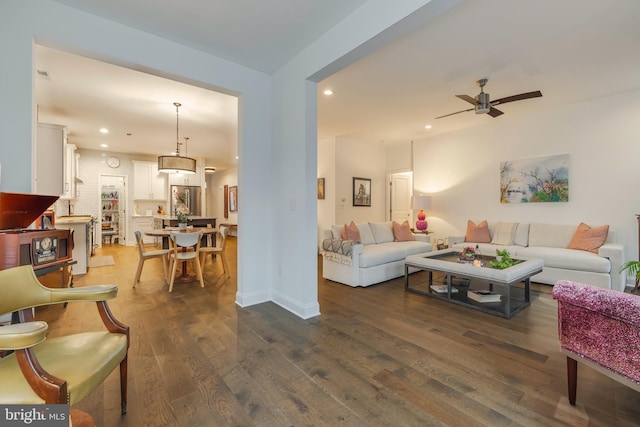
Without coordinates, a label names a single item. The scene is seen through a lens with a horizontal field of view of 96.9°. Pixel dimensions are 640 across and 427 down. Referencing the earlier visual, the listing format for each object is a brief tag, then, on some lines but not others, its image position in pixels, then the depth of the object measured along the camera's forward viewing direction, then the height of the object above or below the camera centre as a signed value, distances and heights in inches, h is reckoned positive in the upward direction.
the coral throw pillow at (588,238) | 161.0 -14.3
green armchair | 41.1 -25.4
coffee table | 118.6 -29.0
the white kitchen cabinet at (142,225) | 320.8 -14.5
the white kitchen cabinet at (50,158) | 145.3 +29.1
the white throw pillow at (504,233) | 198.5 -14.3
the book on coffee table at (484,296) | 127.6 -37.9
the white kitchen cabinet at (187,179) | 341.5 +41.4
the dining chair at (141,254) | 158.1 -23.9
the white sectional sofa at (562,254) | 144.9 -23.4
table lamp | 245.8 +6.8
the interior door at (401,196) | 293.1 +17.7
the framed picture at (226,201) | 440.1 +18.0
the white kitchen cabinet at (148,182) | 322.0 +35.2
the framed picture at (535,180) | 186.3 +23.2
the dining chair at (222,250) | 179.7 -23.9
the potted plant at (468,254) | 141.3 -20.8
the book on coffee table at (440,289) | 142.8 -38.8
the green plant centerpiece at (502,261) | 126.0 -22.5
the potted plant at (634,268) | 88.2 -30.7
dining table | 170.9 -13.0
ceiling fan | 133.1 +54.8
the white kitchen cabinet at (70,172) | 216.6 +32.4
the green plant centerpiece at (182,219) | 194.4 -4.5
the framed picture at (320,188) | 268.7 +23.1
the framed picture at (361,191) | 271.9 +20.8
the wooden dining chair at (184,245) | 153.0 -19.4
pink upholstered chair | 53.1 -24.0
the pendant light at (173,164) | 197.6 +34.4
